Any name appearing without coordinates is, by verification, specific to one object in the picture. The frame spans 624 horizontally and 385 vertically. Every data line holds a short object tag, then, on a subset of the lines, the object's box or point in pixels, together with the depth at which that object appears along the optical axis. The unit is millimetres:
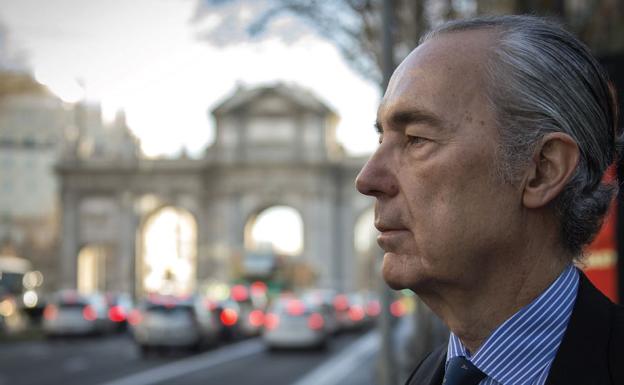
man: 1760
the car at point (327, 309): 29983
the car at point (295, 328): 27078
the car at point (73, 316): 32250
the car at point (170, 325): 24953
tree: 14570
